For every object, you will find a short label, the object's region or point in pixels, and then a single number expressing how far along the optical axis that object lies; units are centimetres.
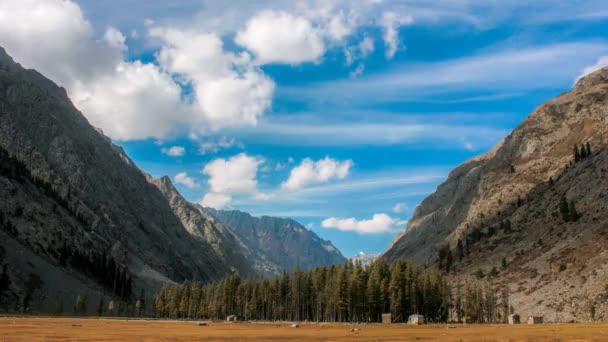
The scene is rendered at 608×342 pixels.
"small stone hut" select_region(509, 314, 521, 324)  12721
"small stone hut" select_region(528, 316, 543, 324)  11916
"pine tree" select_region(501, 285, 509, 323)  14362
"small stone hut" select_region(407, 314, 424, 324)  11656
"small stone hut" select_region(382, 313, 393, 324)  12725
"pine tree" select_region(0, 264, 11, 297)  19009
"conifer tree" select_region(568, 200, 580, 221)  19658
